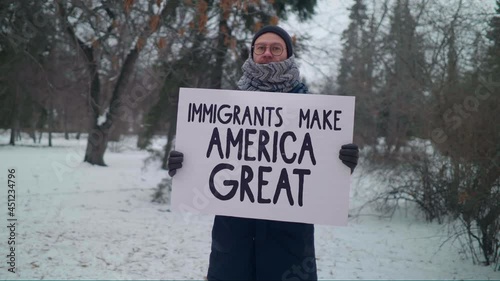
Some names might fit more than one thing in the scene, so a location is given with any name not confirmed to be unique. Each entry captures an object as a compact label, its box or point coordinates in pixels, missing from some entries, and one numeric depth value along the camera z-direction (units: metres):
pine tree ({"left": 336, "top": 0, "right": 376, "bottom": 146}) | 10.20
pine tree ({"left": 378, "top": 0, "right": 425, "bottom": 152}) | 8.33
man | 2.04
